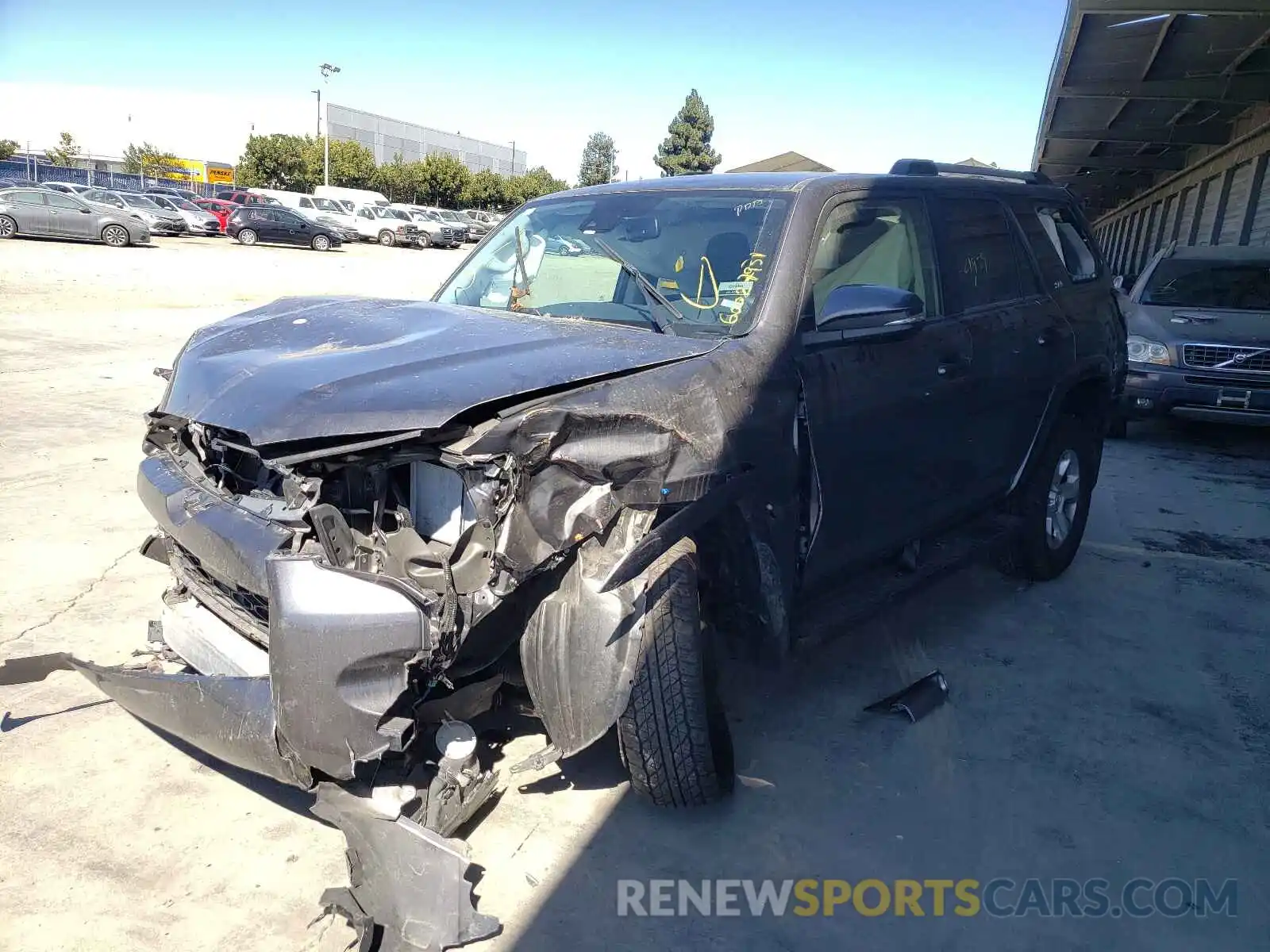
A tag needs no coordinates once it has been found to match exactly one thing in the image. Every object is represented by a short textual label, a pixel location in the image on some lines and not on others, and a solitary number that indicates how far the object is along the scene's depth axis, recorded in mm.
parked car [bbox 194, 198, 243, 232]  36031
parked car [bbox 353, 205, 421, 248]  40625
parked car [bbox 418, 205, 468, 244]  43750
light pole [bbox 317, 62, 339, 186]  57594
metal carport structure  12609
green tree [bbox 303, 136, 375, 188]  59406
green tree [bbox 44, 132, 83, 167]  62375
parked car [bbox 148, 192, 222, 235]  34312
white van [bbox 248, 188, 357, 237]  39156
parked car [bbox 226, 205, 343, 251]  33438
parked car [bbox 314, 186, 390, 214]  43822
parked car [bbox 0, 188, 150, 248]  26016
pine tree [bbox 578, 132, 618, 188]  96688
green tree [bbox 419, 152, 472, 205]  64938
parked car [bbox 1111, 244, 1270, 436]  8484
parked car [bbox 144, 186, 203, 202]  38050
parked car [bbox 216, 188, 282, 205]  38469
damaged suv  2451
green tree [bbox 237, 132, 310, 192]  57938
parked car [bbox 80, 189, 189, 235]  32031
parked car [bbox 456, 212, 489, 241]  46625
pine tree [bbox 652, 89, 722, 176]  73344
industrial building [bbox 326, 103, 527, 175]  89625
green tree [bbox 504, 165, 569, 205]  72188
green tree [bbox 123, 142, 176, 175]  64750
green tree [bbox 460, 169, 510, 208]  67688
